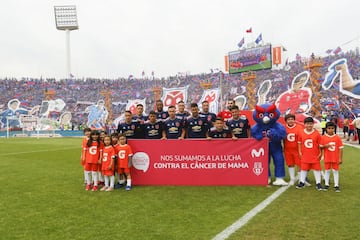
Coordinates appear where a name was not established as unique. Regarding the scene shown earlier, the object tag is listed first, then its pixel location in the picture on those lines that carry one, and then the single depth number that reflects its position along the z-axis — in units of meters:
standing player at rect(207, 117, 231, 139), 7.30
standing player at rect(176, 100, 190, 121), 7.83
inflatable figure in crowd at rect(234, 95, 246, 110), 40.26
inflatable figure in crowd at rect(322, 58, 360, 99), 30.26
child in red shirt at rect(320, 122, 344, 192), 6.50
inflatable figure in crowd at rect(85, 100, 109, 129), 36.92
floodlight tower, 62.31
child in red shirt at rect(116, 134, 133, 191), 7.07
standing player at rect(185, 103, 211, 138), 7.62
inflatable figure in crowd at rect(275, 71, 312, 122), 29.41
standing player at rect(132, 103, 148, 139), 7.81
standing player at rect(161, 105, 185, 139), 7.72
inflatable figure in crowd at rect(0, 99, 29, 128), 45.96
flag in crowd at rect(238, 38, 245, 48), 53.41
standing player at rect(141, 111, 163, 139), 7.71
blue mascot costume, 7.12
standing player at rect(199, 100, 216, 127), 7.63
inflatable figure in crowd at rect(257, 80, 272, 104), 42.33
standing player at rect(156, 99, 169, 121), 8.09
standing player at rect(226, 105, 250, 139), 7.40
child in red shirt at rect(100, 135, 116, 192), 7.00
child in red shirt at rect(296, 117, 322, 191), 6.66
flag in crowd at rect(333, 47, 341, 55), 44.31
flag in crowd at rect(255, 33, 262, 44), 50.00
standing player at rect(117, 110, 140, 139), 7.71
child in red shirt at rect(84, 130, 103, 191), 7.11
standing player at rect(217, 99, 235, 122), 7.97
